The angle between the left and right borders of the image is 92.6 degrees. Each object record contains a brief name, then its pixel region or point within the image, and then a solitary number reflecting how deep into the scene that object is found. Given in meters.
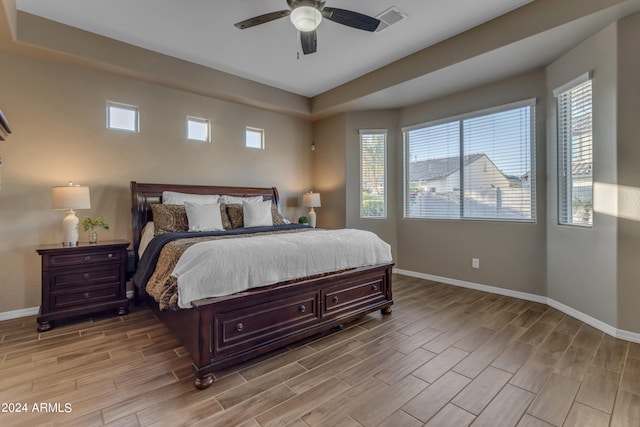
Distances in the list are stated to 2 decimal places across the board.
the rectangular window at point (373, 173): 5.32
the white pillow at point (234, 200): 4.26
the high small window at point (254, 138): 5.07
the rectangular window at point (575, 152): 3.10
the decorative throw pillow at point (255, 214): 4.01
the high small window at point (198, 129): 4.45
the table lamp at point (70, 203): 3.08
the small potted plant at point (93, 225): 3.33
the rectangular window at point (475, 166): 3.86
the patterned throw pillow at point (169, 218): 3.49
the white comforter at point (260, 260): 2.09
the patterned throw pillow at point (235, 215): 4.04
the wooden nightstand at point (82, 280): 2.92
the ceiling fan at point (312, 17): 2.46
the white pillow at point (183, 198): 3.87
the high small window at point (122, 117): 3.81
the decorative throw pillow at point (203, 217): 3.52
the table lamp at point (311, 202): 5.30
